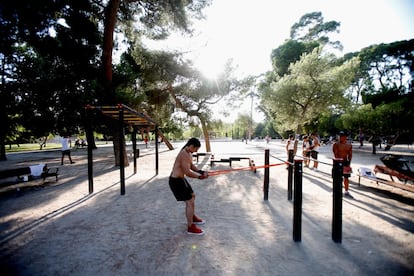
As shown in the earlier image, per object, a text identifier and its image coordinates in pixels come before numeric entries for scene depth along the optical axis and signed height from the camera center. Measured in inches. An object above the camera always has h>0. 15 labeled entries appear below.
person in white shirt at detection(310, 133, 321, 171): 391.0 -30.5
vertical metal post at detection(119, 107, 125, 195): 254.9 -40.8
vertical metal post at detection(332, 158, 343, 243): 134.4 -46.0
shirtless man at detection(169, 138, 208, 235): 151.8 -34.7
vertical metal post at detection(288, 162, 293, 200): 230.2 -55.2
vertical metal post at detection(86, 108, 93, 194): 264.4 -49.2
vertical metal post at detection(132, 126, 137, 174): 431.4 -4.0
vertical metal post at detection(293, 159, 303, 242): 138.3 -53.9
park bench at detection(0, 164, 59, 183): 294.0 -57.0
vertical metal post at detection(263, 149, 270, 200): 230.0 -57.0
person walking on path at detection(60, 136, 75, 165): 485.6 -28.3
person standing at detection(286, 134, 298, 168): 399.0 -20.0
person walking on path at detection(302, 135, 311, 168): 429.9 -30.8
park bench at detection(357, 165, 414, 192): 203.7 -56.1
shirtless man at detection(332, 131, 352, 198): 238.2 -20.5
